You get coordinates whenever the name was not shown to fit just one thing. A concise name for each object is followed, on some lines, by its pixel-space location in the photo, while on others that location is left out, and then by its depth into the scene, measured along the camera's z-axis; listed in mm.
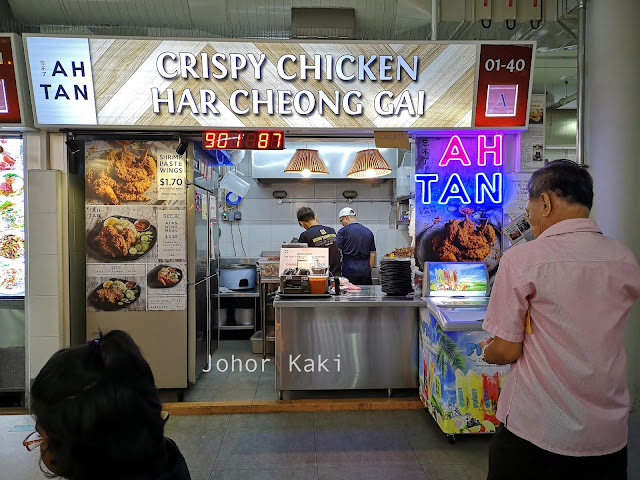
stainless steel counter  4238
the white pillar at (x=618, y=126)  3682
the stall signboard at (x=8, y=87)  3697
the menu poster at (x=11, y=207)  4227
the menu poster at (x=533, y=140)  4250
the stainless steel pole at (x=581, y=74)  3913
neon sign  4312
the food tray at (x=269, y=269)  5812
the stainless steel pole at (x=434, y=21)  3936
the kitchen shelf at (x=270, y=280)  5699
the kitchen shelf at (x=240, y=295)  6262
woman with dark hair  979
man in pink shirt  1492
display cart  3391
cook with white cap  6074
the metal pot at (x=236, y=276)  6586
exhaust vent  4340
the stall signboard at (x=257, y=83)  3752
